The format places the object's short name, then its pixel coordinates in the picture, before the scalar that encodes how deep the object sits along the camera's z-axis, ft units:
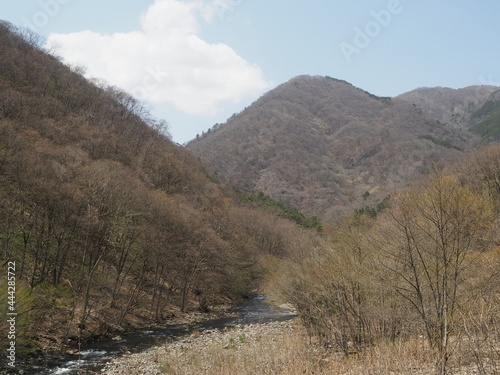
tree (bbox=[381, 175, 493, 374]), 28.37
